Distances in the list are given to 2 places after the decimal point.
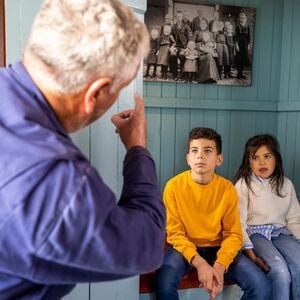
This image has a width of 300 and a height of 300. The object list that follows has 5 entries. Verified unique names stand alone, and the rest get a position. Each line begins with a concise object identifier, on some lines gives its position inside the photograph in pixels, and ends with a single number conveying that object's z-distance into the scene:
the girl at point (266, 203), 1.90
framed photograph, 2.17
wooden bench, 1.70
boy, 1.68
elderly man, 0.56
